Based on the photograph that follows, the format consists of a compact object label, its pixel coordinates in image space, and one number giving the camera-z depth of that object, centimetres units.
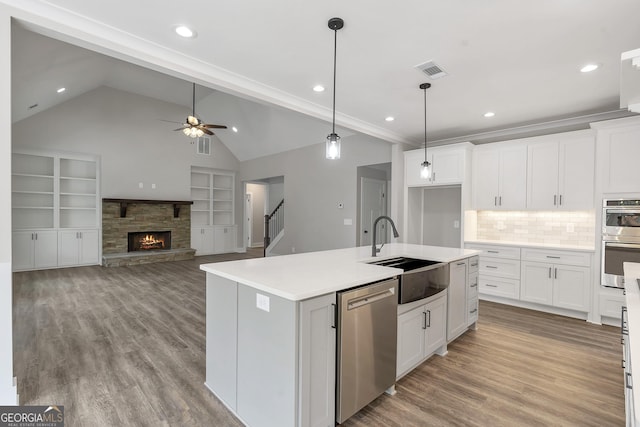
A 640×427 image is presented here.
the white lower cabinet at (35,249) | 653
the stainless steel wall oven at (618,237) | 354
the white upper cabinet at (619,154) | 356
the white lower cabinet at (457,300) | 302
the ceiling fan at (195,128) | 584
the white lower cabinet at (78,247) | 705
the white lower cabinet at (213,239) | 933
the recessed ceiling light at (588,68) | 290
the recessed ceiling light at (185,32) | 239
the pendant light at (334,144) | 261
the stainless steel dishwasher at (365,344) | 186
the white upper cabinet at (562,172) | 404
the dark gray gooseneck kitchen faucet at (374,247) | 291
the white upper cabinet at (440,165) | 502
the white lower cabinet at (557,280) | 396
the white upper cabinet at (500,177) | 461
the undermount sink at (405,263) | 268
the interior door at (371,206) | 663
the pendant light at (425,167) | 348
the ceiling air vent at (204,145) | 924
